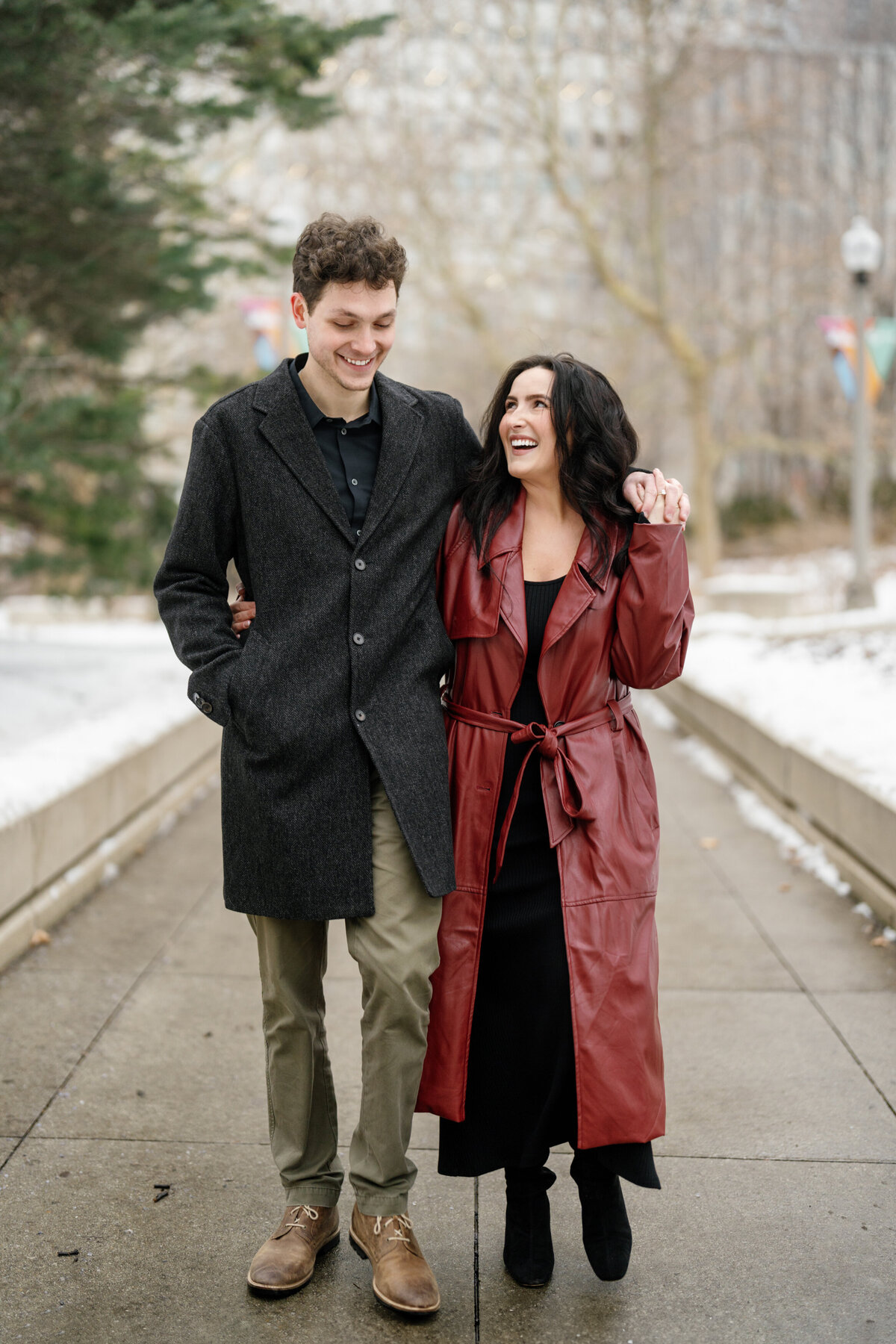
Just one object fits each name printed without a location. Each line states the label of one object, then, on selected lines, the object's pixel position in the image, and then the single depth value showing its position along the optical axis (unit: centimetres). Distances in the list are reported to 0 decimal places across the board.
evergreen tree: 646
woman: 293
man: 287
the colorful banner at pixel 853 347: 1550
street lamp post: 1451
